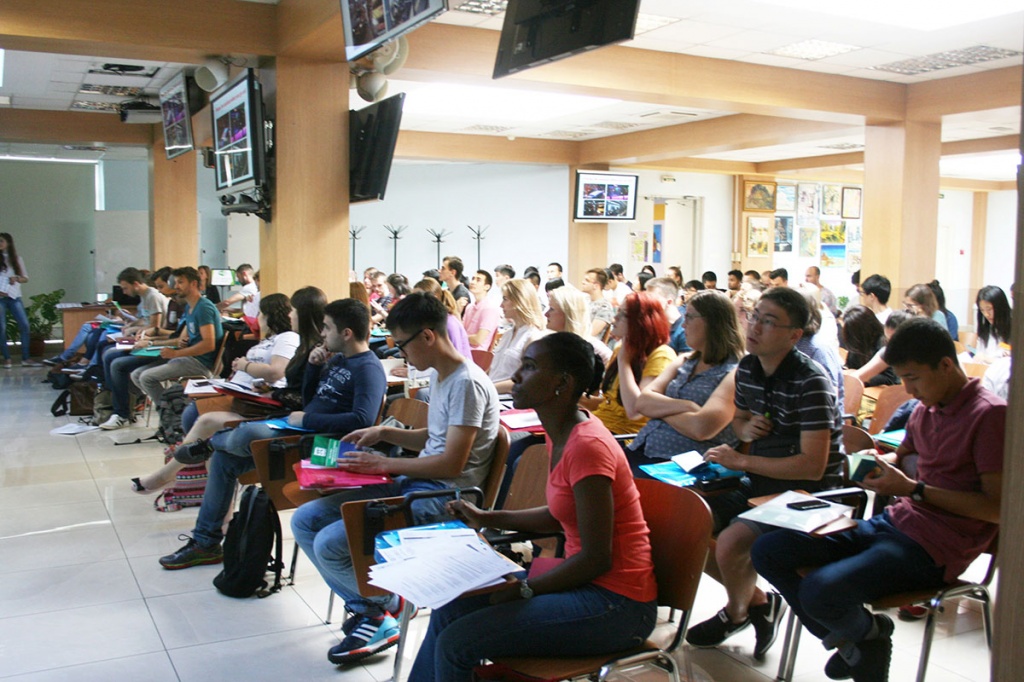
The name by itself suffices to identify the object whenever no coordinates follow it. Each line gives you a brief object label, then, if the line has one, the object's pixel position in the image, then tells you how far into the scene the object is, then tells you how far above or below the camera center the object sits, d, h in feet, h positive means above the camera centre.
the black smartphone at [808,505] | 8.61 -2.30
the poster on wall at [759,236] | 58.23 +1.83
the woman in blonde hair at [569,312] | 17.21 -0.97
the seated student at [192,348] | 22.76 -2.33
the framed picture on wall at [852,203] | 63.62 +4.46
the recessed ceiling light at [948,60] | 26.40 +6.26
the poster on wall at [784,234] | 59.77 +2.05
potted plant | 42.70 -3.37
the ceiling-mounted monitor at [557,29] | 12.06 +3.34
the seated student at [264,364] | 14.60 -2.01
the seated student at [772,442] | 9.89 -1.99
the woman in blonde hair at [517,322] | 17.79 -1.23
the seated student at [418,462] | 9.94 -2.25
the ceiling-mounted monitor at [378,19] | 13.06 +3.68
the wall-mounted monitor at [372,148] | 19.80 +2.52
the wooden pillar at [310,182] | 20.86 +1.77
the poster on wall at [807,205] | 60.18 +4.06
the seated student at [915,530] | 8.23 -2.49
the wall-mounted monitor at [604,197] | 46.32 +3.36
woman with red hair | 13.17 -1.30
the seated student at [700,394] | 11.25 -1.70
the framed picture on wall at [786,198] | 59.31 +4.44
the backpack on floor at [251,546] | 12.16 -3.95
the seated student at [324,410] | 12.18 -2.08
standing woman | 39.65 -1.58
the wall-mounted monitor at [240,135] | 19.63 +2.78
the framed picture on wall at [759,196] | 57.93 +4.43
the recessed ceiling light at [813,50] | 25.58 +6.25
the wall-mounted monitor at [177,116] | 26.48 +4.25
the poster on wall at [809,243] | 60.85 +1.51
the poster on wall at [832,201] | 62.13 +4.50
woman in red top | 6.83 -2.45
